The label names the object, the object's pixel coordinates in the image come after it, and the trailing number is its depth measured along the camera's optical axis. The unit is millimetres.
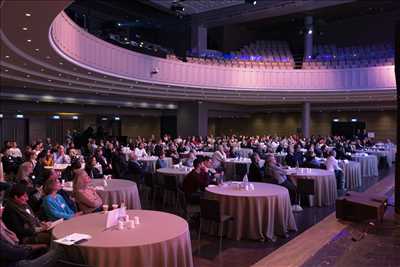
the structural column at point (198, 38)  24641
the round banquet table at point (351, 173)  11078
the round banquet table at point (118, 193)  6668
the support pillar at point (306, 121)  24891
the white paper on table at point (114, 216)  4145
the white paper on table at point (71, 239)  3625
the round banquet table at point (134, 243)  3566
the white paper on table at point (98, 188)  6711
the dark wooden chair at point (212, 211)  5418
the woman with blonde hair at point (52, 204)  4934
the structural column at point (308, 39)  25016
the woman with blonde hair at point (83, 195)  5367
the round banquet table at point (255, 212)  6023
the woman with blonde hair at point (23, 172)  6797
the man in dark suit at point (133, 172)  10177
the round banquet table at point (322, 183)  8617
